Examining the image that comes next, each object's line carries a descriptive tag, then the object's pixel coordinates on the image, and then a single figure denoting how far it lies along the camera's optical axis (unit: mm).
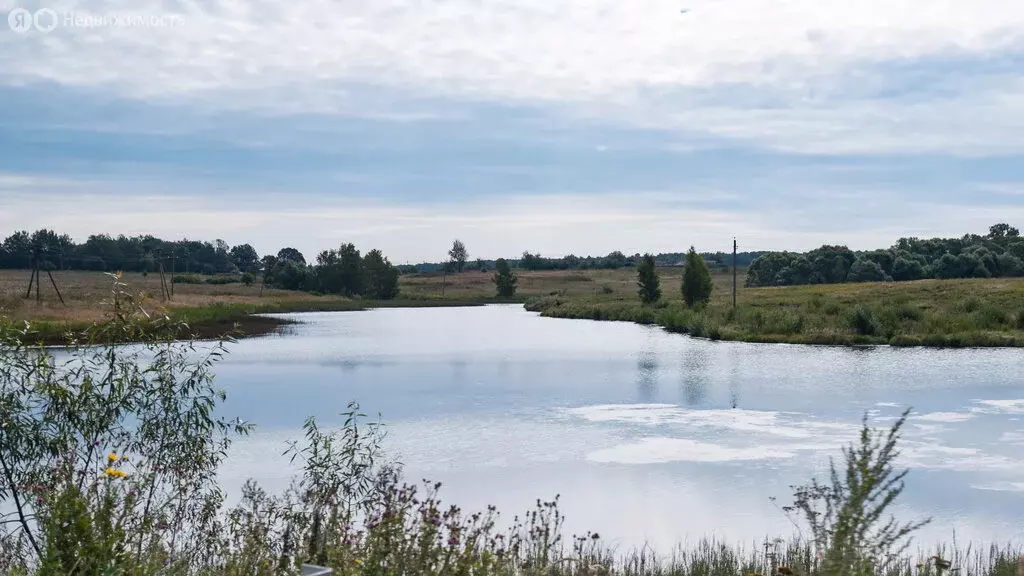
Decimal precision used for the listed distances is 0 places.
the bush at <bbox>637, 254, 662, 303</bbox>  61062
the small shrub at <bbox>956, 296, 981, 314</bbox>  42812
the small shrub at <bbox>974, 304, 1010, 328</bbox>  39312
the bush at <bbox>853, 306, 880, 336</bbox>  39219
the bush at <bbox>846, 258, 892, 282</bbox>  82625
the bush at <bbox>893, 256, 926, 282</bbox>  83250
